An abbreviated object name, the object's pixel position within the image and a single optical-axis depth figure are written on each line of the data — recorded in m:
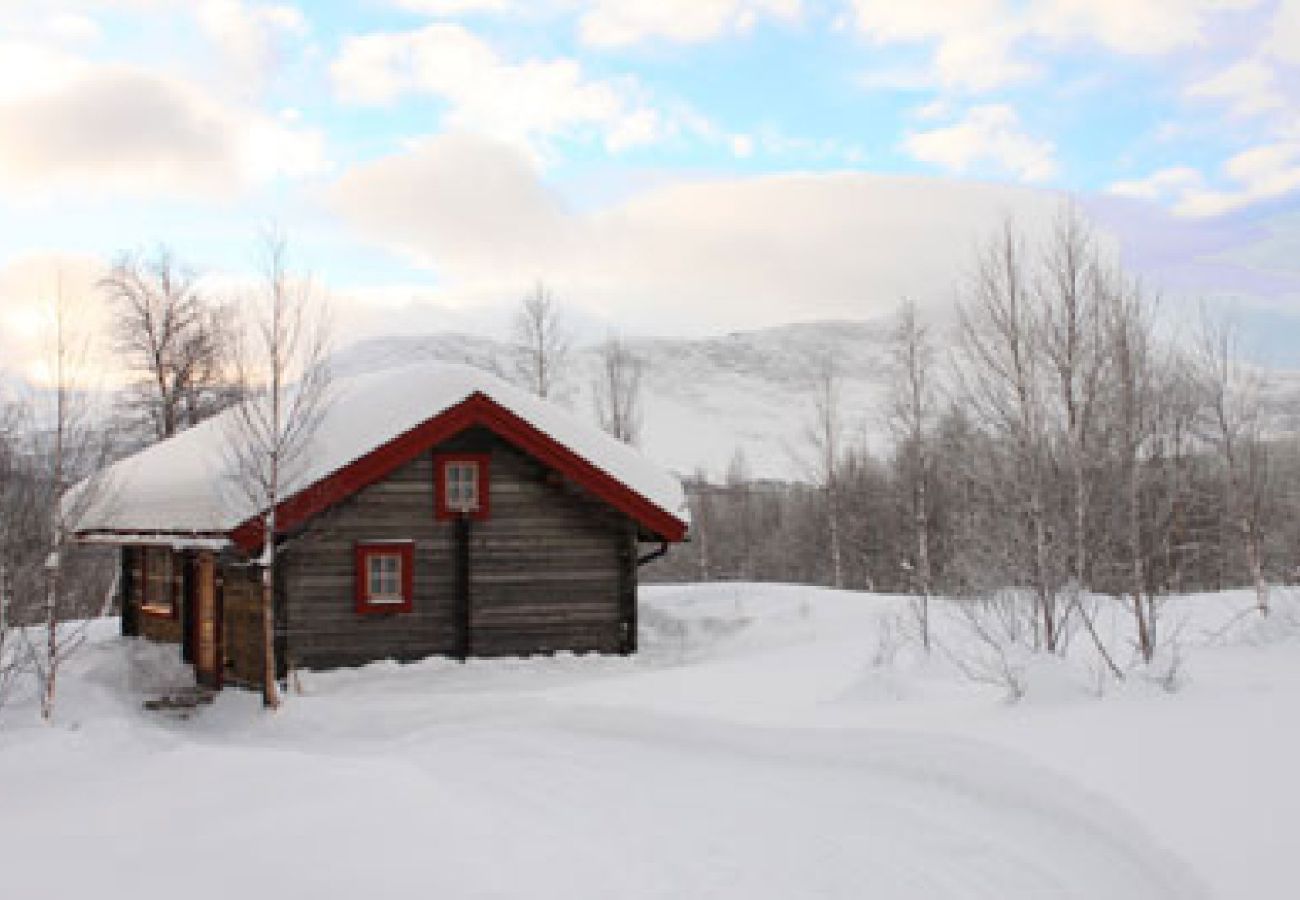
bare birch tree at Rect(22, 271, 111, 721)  14.72
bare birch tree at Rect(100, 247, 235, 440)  33.88
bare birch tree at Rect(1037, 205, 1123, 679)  13.36
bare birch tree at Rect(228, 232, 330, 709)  15.23
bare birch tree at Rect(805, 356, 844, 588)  37.44
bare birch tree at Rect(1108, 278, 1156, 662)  12.97
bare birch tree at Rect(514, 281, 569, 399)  37.28
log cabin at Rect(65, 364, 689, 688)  16.94
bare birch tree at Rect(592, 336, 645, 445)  41.16
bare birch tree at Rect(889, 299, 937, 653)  26.34
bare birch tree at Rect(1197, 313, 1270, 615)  18.02
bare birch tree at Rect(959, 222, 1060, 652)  13.72
